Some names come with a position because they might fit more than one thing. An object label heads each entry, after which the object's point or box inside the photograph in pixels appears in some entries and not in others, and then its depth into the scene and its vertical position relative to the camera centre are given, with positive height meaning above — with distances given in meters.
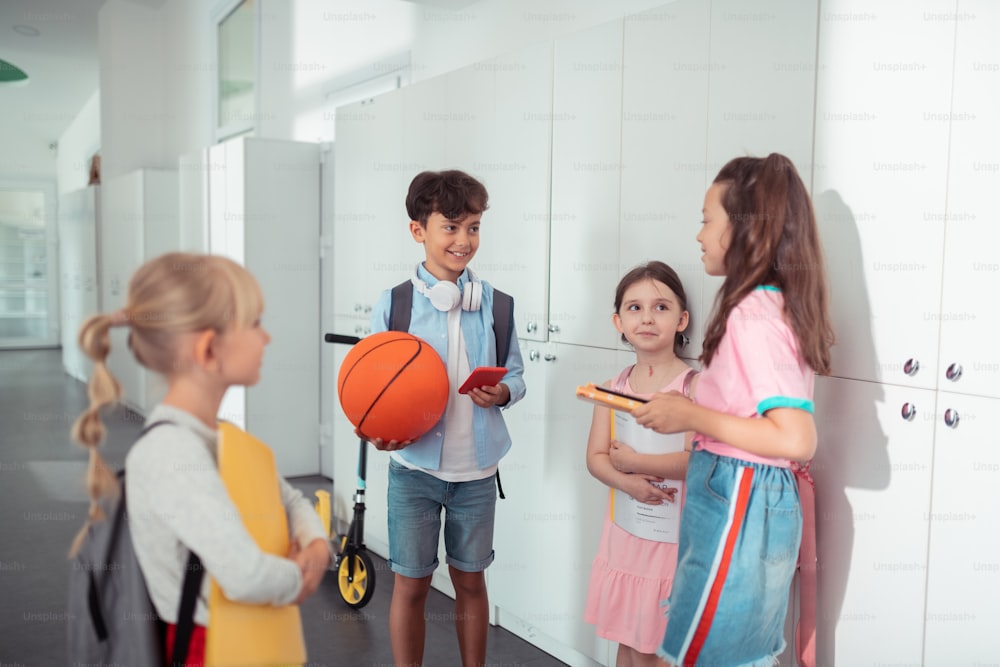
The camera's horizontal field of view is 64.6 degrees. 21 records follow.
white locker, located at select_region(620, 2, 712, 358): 2.06 +0.34
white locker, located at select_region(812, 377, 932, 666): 1.65 -0.54
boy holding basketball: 2.13 -0.49
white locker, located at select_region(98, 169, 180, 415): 6.62 +0.20
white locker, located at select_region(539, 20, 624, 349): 2.33 +0.25
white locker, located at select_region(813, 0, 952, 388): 1.61 +0.20
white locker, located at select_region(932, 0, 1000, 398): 1.52 +0.11
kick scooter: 2.91 -1.16
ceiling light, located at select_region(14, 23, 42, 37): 8.04 +2.30
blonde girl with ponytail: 1.10 -0.25
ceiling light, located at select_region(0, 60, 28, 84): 6.22 +1.42
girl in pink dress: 1.99 -0.55
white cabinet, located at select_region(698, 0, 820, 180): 1.80 +0.45
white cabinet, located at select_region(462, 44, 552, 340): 2.60 +0.30
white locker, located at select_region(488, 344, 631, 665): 2.47 -0.81
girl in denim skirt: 1.51 -0.28
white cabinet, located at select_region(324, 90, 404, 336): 3.35 +0.23
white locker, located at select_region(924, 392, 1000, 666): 1.54 -0.53
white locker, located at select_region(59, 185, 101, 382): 8.22 -0.10
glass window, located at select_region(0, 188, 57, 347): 12.77 -0.24
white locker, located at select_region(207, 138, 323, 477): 4.79 -0.02
